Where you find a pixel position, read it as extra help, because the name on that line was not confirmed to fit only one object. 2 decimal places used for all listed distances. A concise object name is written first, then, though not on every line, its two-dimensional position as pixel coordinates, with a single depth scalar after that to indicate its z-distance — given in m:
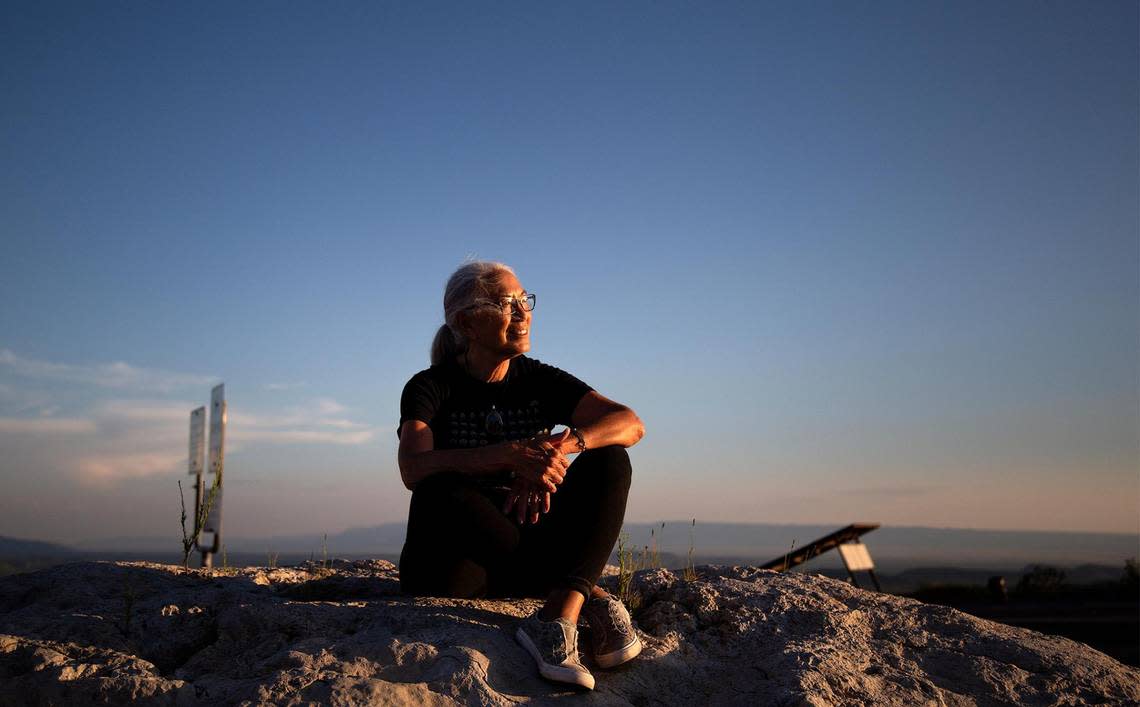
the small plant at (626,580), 4.02
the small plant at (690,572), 4.43
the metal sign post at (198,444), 11.81
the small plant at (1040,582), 14.52
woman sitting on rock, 3.29
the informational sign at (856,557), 10.69
